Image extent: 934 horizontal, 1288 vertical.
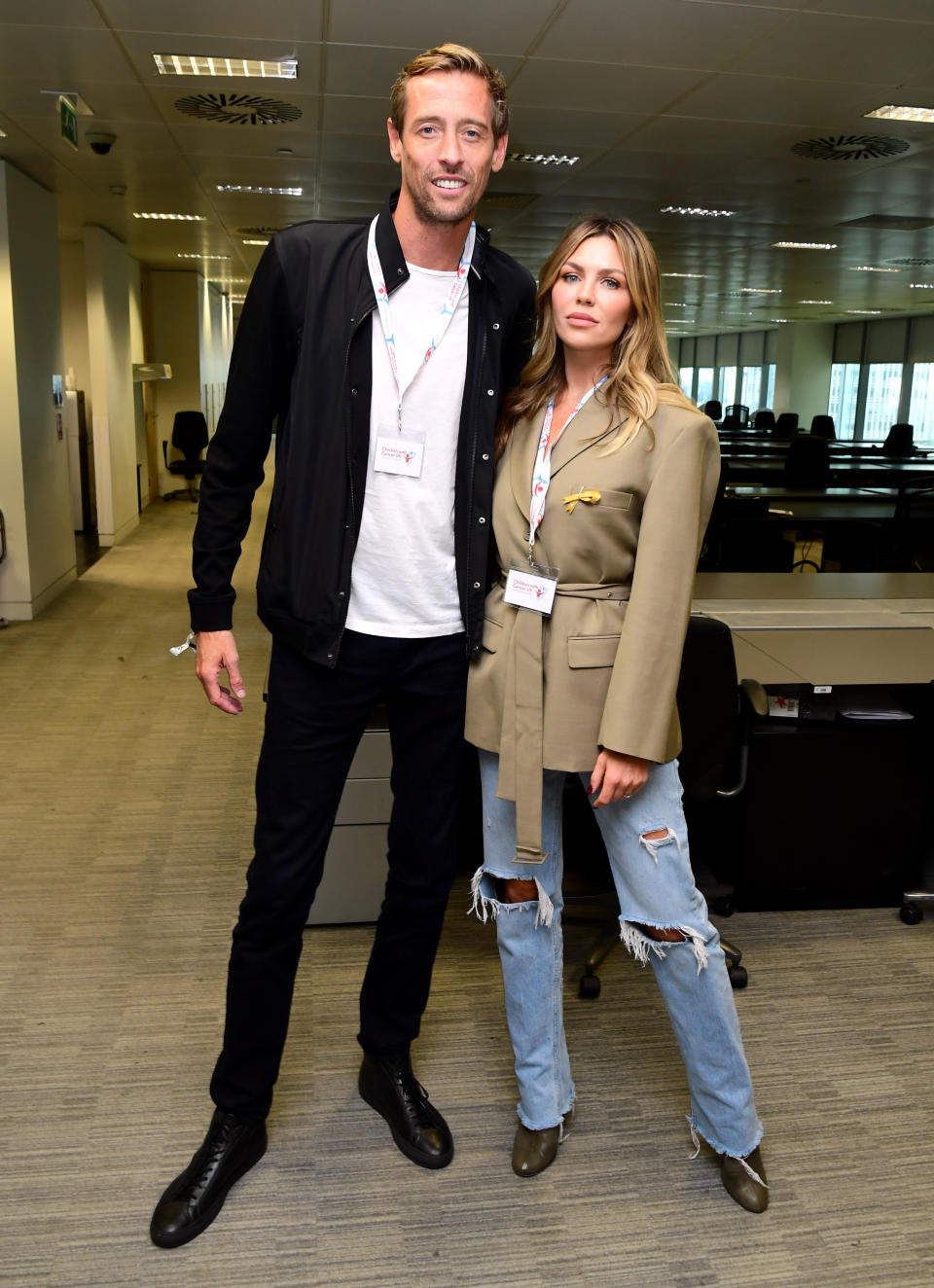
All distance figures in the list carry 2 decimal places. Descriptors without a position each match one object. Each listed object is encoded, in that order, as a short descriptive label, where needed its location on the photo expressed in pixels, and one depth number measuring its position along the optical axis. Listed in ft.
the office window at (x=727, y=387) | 84.28
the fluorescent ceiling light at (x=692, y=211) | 26.03
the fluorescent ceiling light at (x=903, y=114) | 17.03
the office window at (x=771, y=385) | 77.06
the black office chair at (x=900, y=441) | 45.67
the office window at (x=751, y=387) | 81.10
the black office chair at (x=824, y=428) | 51.29
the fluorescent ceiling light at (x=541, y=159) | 20.74
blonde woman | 5.47
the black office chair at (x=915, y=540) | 19.66
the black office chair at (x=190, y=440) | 42.38
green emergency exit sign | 16.77
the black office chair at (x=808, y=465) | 30.14
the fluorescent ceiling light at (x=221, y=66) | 15.30
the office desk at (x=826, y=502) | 24.29
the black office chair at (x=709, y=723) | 8.22
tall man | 5.51
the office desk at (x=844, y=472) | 31.86
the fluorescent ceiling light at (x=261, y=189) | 24.97
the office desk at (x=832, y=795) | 9.71
